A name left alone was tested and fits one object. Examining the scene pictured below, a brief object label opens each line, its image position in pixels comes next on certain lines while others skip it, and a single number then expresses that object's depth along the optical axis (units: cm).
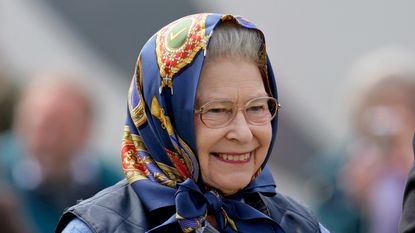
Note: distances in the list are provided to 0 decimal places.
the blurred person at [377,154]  1380
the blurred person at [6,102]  1591
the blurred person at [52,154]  1426
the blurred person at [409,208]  827
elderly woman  895
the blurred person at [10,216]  1153
